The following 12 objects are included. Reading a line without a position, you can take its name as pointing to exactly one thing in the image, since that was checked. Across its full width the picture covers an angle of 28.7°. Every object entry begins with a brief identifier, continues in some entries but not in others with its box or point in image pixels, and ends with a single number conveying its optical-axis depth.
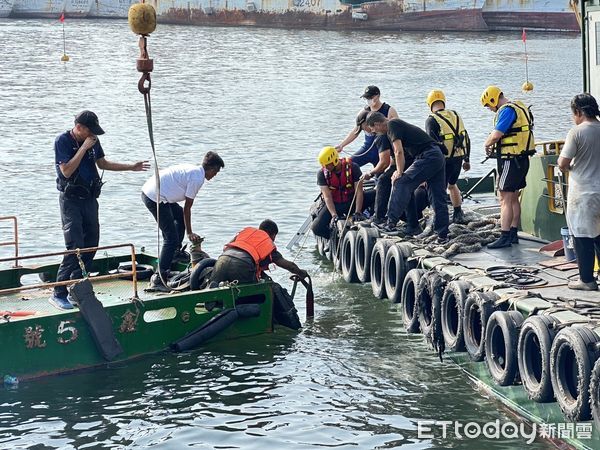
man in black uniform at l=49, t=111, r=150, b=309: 12.23
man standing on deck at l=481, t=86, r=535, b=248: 13.20
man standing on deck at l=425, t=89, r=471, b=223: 14.77
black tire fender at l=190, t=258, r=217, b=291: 13.14
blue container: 12.30
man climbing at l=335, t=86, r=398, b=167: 16.42
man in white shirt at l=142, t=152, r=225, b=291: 13.32
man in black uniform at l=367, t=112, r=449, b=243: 14.14
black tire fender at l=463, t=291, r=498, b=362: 11.47
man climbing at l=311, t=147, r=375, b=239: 15.87
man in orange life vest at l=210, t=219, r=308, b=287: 13.09
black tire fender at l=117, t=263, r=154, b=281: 14.05
